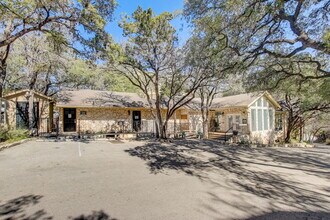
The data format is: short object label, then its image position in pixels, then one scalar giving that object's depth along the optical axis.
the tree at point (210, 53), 9.85
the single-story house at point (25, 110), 15.81
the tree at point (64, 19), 7.64
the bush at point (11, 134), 11.36
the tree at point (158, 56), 12.72
